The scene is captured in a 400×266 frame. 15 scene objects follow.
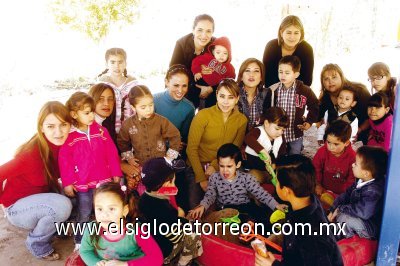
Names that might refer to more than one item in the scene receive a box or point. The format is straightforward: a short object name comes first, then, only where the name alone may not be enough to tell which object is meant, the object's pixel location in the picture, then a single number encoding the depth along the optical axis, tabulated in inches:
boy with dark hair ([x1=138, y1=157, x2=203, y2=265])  95.7
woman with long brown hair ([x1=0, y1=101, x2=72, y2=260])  110.5
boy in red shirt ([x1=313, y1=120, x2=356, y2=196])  132.6
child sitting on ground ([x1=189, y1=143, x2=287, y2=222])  123.1
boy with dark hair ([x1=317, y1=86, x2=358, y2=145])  151.6
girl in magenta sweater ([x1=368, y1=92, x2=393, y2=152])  148.4
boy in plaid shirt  151.6
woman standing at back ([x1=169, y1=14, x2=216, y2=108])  157.5
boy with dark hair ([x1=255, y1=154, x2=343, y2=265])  73.0
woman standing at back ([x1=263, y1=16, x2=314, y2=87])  154.8
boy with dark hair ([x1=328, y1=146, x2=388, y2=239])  104.0
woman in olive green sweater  140.9
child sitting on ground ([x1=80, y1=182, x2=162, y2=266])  88.0
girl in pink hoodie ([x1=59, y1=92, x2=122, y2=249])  117.0
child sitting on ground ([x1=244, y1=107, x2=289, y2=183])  135.8
